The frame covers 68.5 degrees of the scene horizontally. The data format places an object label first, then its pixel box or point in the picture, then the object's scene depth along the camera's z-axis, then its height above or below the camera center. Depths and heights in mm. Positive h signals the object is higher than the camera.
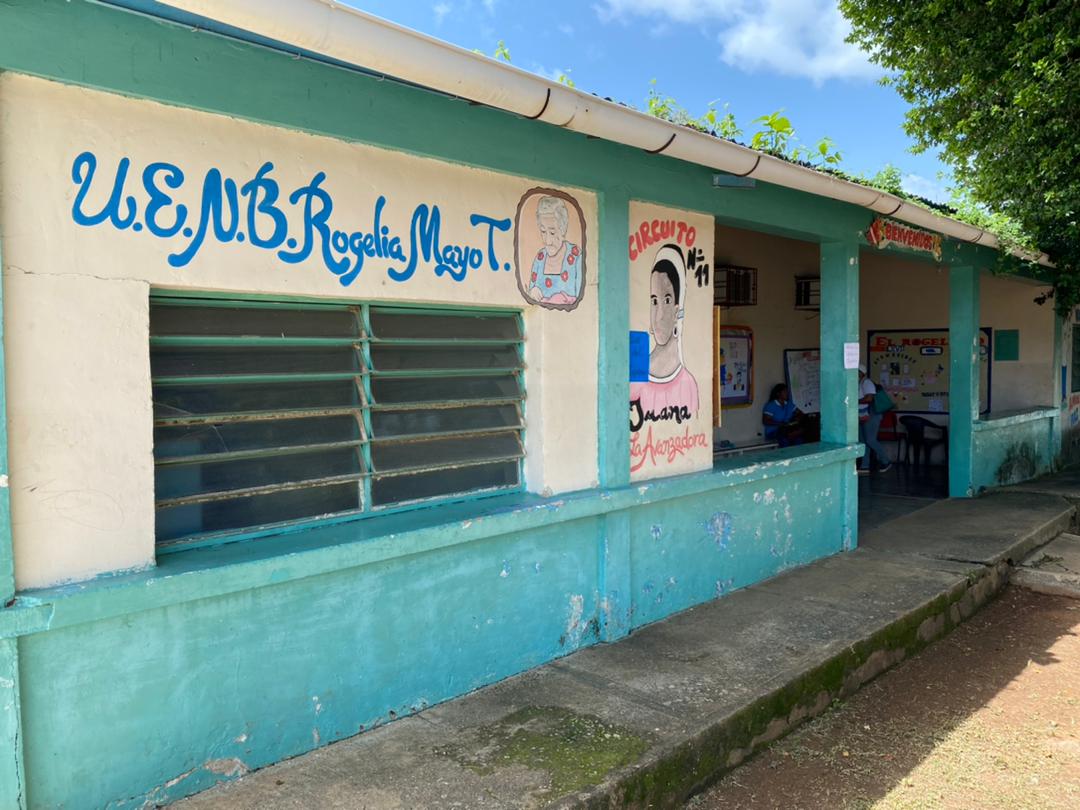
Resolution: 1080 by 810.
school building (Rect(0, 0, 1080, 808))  2713 +2
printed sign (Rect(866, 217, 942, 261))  7098 +1311
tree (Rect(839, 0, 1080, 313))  7223 +2795
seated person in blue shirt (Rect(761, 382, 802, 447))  9305 -502
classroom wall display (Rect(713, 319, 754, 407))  8844 +134
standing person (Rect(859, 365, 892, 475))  10961 -643
